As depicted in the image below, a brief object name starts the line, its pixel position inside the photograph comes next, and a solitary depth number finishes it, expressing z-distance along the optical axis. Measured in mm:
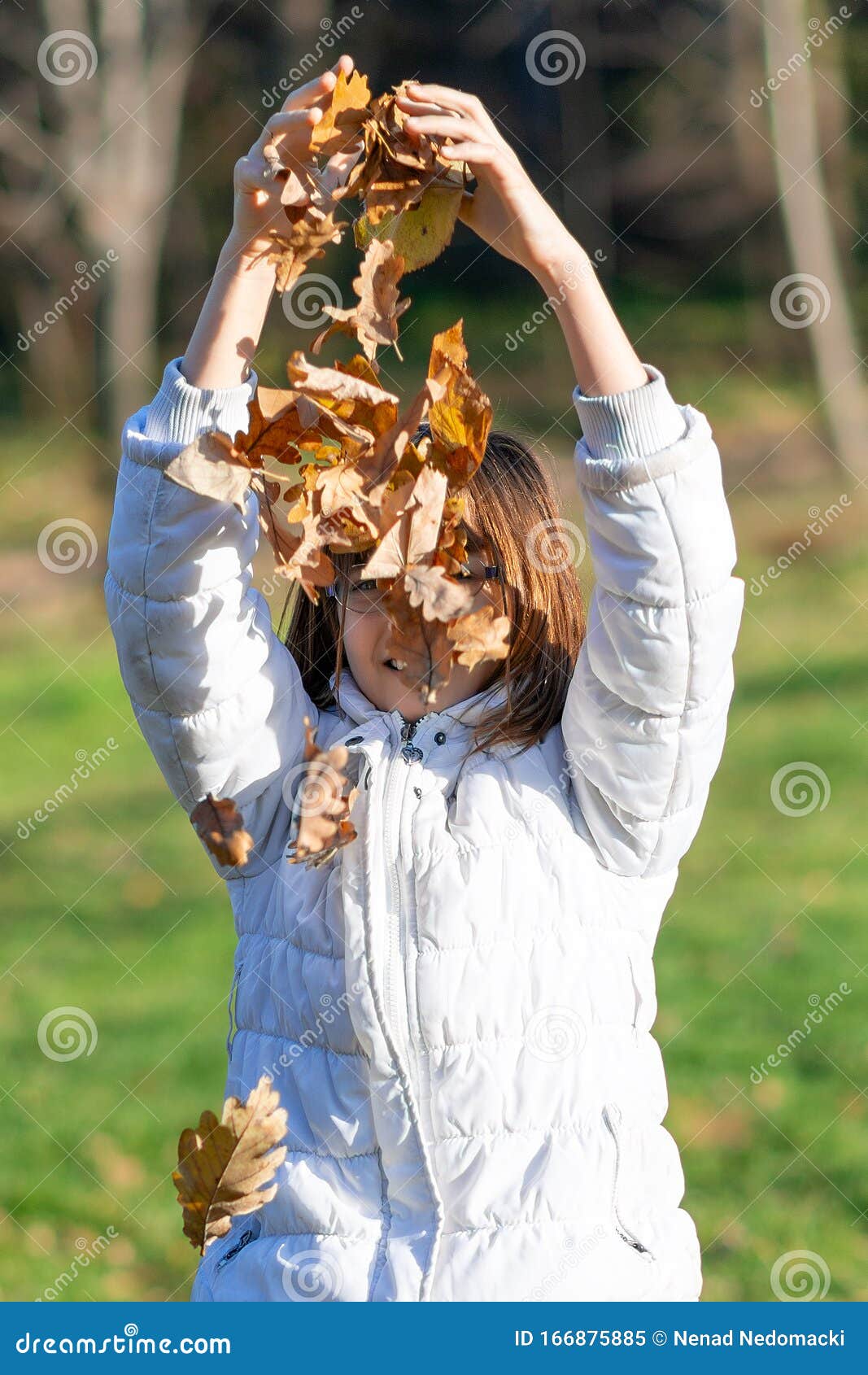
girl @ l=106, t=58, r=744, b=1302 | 3594
